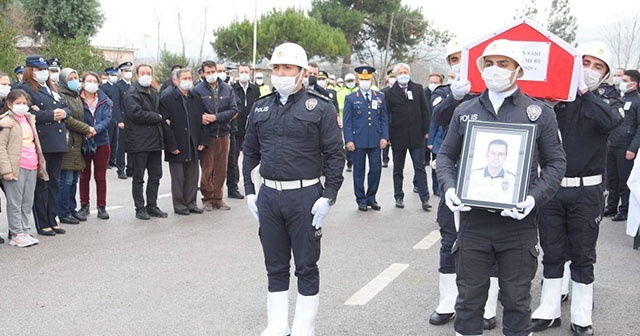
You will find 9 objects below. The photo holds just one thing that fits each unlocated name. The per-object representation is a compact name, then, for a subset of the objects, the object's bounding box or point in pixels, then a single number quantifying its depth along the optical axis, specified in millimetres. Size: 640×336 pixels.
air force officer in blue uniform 10945
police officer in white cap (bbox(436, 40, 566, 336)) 4305
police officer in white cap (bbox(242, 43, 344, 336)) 5191
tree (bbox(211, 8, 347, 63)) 35031
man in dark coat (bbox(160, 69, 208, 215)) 10266
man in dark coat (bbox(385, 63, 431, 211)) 11117
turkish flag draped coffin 5176
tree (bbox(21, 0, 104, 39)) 29328
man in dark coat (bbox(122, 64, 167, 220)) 9820
